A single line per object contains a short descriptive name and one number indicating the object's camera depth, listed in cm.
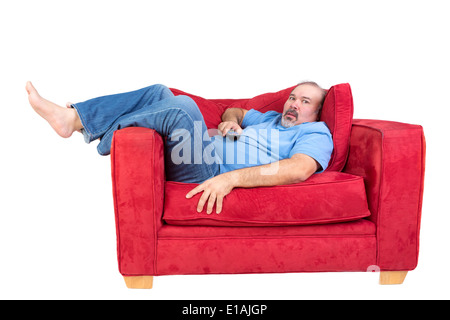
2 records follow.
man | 238
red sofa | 228
